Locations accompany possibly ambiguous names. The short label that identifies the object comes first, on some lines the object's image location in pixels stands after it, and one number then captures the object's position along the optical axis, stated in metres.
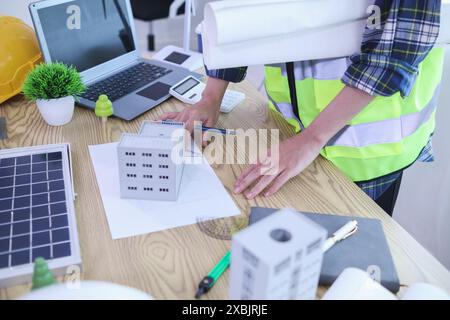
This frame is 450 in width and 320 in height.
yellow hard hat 1.06
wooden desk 0.64
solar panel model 0.63
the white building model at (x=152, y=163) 0.72
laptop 1.03
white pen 0.67
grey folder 0.63
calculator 1.11
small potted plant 0.95
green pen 0.61
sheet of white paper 0.73
